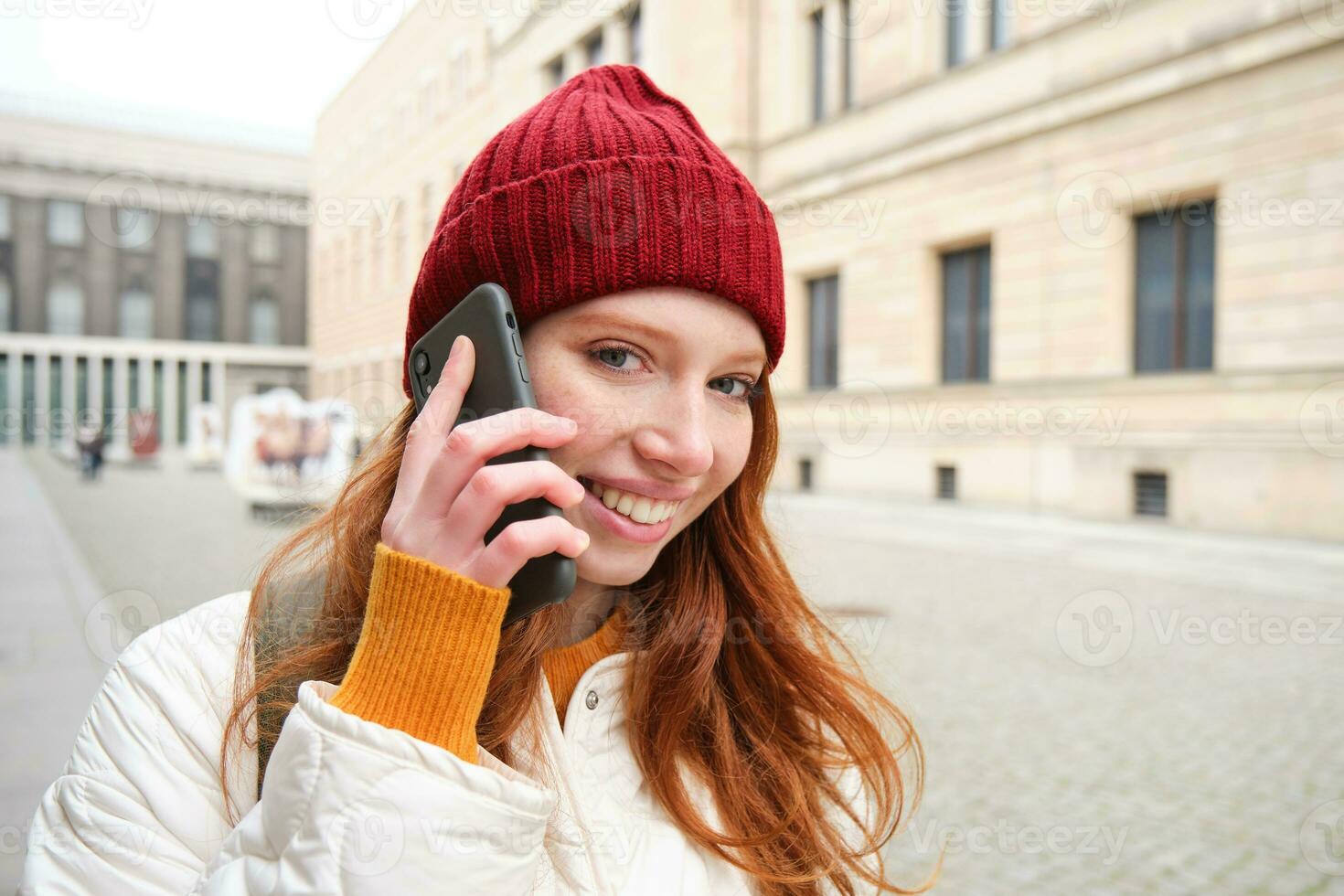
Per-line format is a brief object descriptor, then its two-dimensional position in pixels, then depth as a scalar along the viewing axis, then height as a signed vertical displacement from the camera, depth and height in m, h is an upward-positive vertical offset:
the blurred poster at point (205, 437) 27.50 -0.09
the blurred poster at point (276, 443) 14.47 -0.13
